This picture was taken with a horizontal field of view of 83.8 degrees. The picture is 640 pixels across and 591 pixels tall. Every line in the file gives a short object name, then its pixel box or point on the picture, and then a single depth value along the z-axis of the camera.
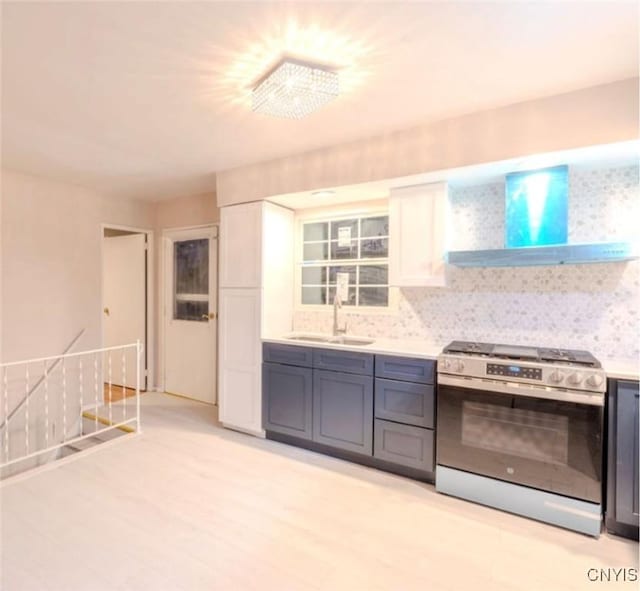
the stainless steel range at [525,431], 1.98
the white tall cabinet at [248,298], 3.19
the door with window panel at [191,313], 4.18
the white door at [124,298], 4.60
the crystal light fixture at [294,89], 1.73
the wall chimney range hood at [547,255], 1.99
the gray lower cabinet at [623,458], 1.89
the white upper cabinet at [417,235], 2.61
